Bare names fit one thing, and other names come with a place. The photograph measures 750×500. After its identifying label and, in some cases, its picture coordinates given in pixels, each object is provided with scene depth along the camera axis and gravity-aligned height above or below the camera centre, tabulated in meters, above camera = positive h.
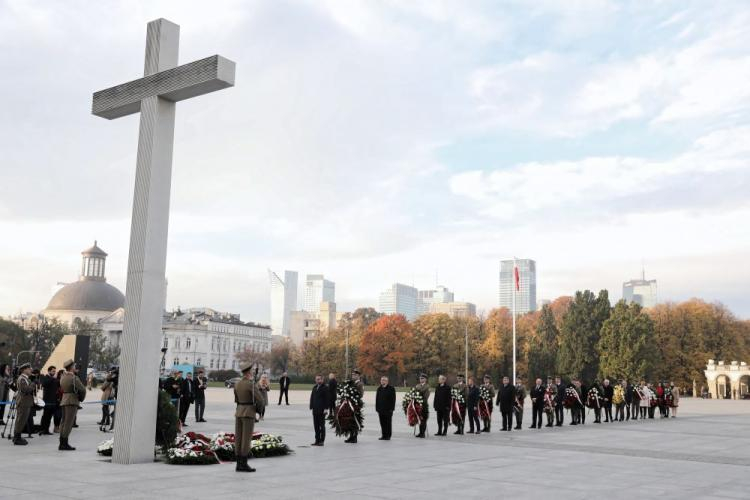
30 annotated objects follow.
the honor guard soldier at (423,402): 19.92 -0.83
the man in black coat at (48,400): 18.39 -0.96
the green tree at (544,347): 78.19 +3.01
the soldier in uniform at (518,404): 23.75 -0.99
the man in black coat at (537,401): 24.47 -0.90
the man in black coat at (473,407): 21.77 -1.03
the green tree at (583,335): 78.12 +4.36
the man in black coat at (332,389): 18.44 -0.52
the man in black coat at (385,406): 19.02 -0.92
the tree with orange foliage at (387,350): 80.62 +2.31
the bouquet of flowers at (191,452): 12.90 -1.55
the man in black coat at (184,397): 21.92 -0.95
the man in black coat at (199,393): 23.59 -0.89
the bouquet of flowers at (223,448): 13.73 -1.54
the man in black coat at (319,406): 17.20 -0.90
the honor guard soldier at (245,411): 12.47 -0.77
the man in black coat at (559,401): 25.88 -0.93
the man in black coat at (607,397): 29.10 -0.84
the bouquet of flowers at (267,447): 14.29 -1.57
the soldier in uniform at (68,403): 15.15 -0.85
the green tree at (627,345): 74.38 +3.27
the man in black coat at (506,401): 23.14 -0.86
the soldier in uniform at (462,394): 21.25 -0.67
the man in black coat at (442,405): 20.77 -0.94
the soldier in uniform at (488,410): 22.38 -1.14
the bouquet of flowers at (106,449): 14.05 -1.65
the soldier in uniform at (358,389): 17.99 -0.57
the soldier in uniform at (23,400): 16.20 -0.87
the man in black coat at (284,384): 35.96 -0.80
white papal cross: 12.99 +2.63
